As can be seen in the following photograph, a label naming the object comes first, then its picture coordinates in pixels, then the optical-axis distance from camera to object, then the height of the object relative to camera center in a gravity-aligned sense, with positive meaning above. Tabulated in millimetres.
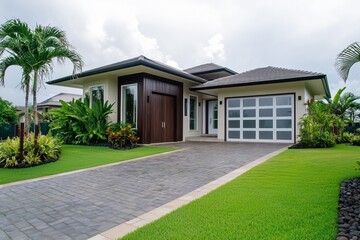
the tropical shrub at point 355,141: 11162 -833
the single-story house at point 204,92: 12422 +1363
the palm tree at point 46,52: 8234 +2419
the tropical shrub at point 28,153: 6957 -956
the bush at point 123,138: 11286 -769
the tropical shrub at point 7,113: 18438 +590
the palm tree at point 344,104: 16984 +1308
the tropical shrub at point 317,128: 10406 -240
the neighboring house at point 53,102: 27781 +2274
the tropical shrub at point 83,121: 12367 +5
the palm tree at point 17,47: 8008 +2438
